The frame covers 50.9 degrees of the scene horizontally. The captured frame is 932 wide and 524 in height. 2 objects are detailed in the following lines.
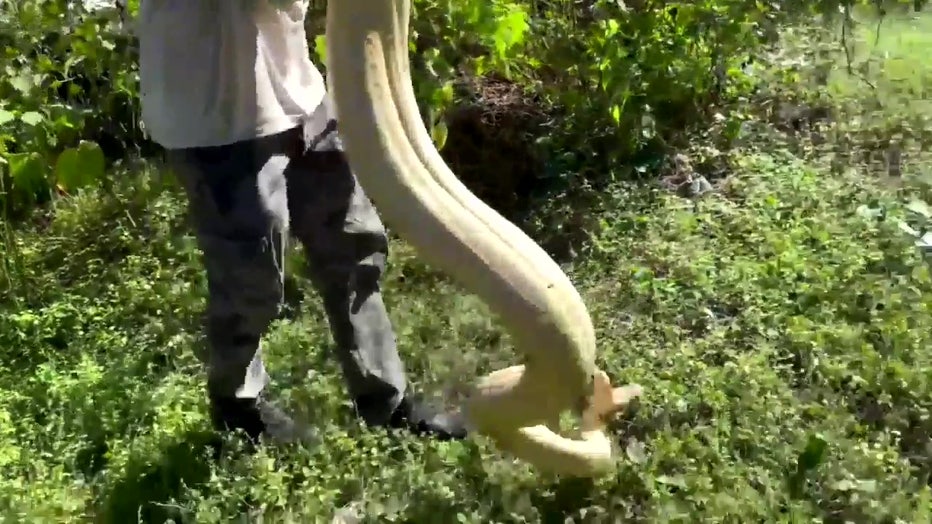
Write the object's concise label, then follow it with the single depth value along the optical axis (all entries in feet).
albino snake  5.64
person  6.07
